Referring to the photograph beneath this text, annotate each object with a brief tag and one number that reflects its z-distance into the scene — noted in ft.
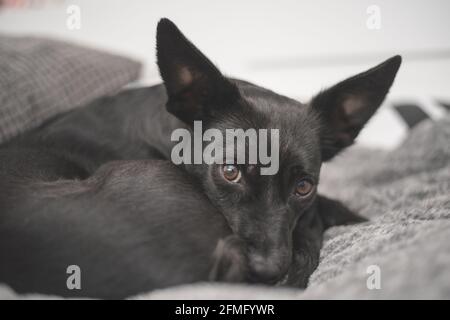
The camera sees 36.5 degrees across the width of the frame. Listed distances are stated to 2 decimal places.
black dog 1.33
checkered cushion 1.94
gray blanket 1.23
